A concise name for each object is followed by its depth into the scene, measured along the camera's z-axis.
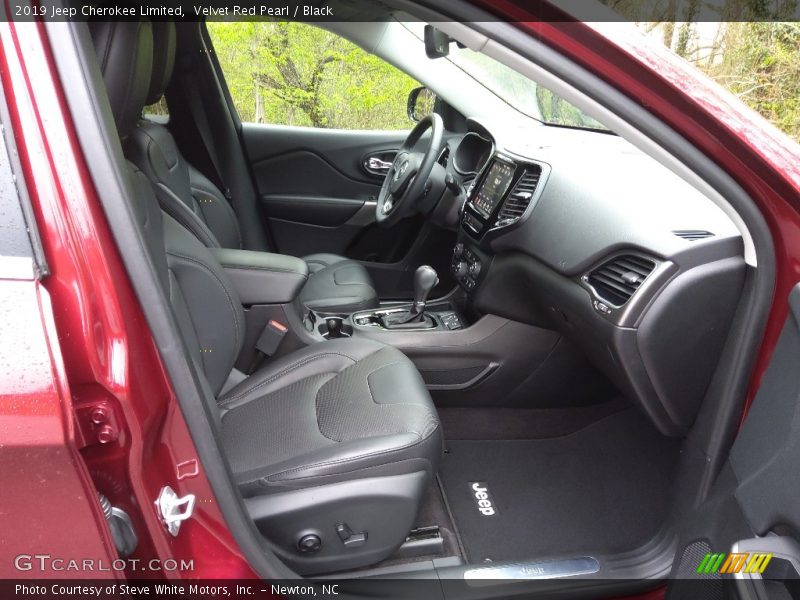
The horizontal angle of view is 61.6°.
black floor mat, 1.72
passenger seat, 1.27
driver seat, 1.71
